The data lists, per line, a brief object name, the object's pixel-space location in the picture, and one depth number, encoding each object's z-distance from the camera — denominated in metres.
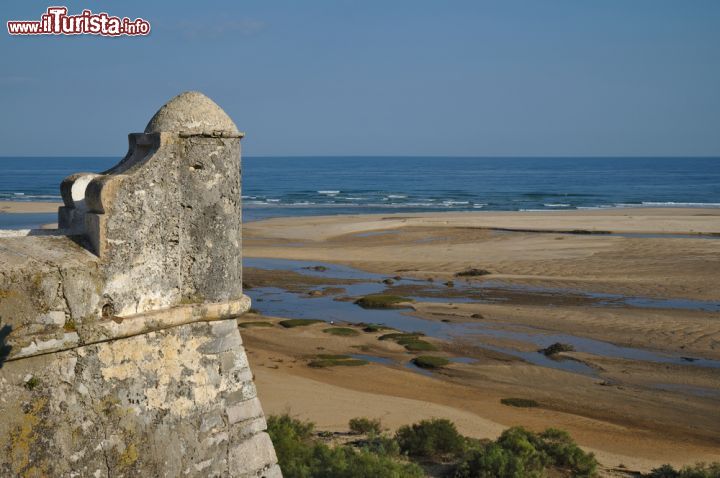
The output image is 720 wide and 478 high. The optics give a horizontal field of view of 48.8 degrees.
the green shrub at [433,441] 10.27
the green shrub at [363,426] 11.20
